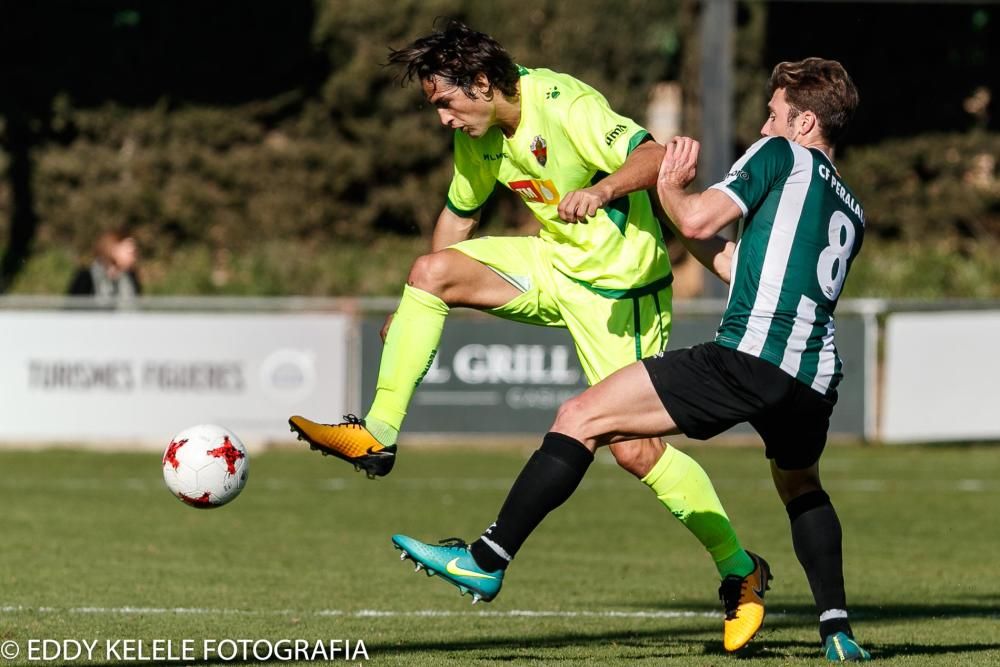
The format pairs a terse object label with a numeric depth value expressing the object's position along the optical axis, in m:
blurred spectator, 35.69
